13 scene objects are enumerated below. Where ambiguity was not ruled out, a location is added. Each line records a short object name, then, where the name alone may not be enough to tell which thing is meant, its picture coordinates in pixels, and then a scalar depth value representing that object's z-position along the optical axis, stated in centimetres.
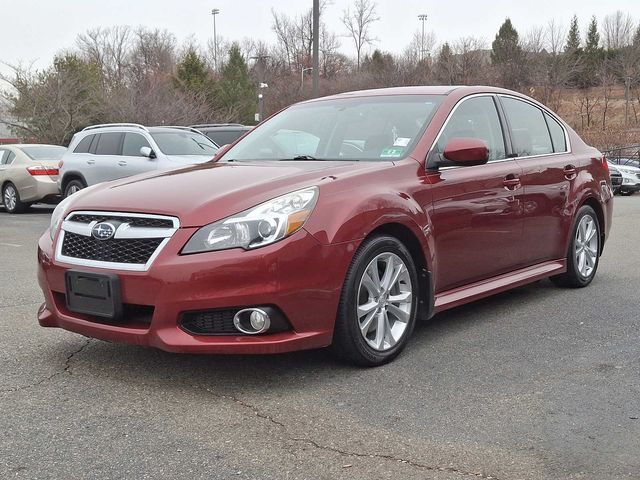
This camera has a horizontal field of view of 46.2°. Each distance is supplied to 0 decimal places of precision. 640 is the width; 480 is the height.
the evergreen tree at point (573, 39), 5058
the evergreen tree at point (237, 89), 4722
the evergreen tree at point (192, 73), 4684
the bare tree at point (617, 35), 6331
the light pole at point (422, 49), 5303
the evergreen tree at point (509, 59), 4619
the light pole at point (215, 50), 6719
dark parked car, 1694
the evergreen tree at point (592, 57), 5541
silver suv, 1294
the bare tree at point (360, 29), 7131
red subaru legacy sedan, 363
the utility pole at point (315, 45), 2091
